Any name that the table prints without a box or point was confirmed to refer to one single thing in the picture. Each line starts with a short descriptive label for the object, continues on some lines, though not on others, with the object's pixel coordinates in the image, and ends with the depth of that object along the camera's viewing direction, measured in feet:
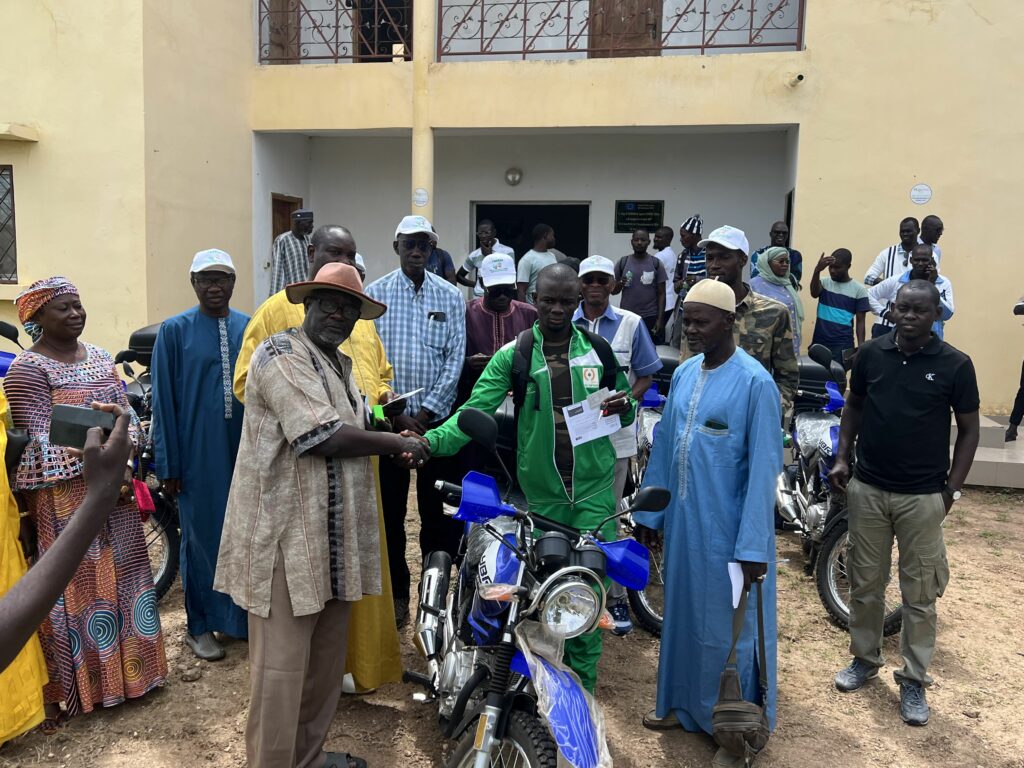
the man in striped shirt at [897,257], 26.32
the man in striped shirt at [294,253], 27.50
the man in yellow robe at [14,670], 10.80
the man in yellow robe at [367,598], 11.86
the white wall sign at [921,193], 28.91
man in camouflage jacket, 14.60
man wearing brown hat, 8.70
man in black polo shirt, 11.97
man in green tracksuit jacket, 11.37
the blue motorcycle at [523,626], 7.99
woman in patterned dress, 11.12
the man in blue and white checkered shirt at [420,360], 14.39
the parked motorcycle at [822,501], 15.23
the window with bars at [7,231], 30.32
